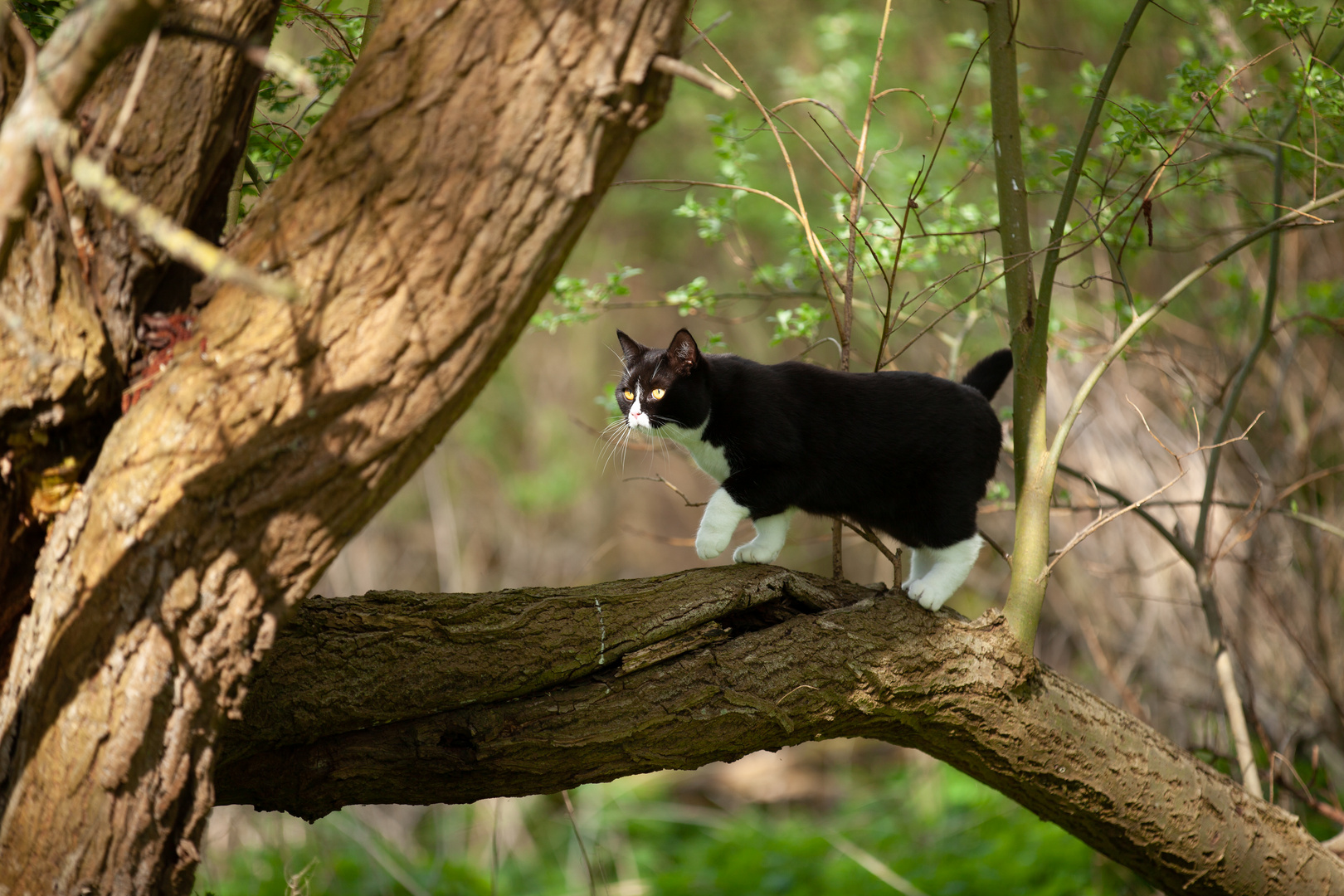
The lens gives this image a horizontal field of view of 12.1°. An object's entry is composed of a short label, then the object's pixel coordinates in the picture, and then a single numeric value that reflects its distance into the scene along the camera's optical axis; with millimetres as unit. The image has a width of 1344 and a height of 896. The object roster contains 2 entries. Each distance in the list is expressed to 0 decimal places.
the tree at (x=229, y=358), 6737
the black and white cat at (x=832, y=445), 7178
